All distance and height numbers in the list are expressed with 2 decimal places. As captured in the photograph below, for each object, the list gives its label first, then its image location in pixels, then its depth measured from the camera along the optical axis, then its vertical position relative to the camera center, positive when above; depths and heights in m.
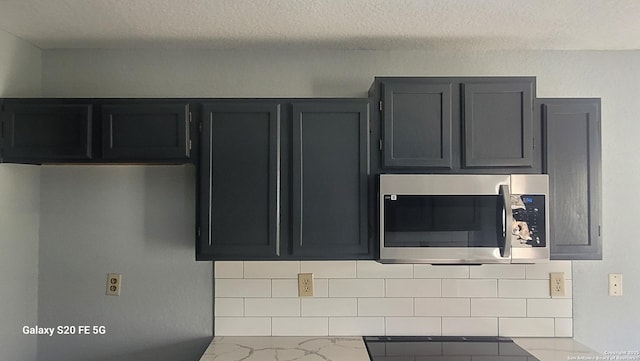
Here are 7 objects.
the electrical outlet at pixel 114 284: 2.40 -0.47
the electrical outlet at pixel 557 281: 2.38 -0.44
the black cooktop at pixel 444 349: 2.12 -0.72
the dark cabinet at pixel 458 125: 2.10 +0.27
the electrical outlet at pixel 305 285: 2.40 -0.47
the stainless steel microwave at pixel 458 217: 2.05 -0.12
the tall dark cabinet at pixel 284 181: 2.11 +0.03
